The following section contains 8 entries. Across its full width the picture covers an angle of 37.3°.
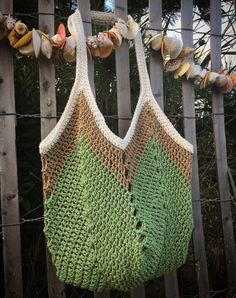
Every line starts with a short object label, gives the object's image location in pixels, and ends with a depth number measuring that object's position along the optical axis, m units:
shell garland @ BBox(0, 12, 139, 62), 0.89
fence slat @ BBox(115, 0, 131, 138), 1.10
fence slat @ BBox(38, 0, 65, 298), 0.99
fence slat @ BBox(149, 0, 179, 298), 1.16
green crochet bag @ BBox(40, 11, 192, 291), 0.80
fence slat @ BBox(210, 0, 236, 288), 1.30
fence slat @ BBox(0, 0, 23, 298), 0.94
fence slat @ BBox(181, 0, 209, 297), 1.23
